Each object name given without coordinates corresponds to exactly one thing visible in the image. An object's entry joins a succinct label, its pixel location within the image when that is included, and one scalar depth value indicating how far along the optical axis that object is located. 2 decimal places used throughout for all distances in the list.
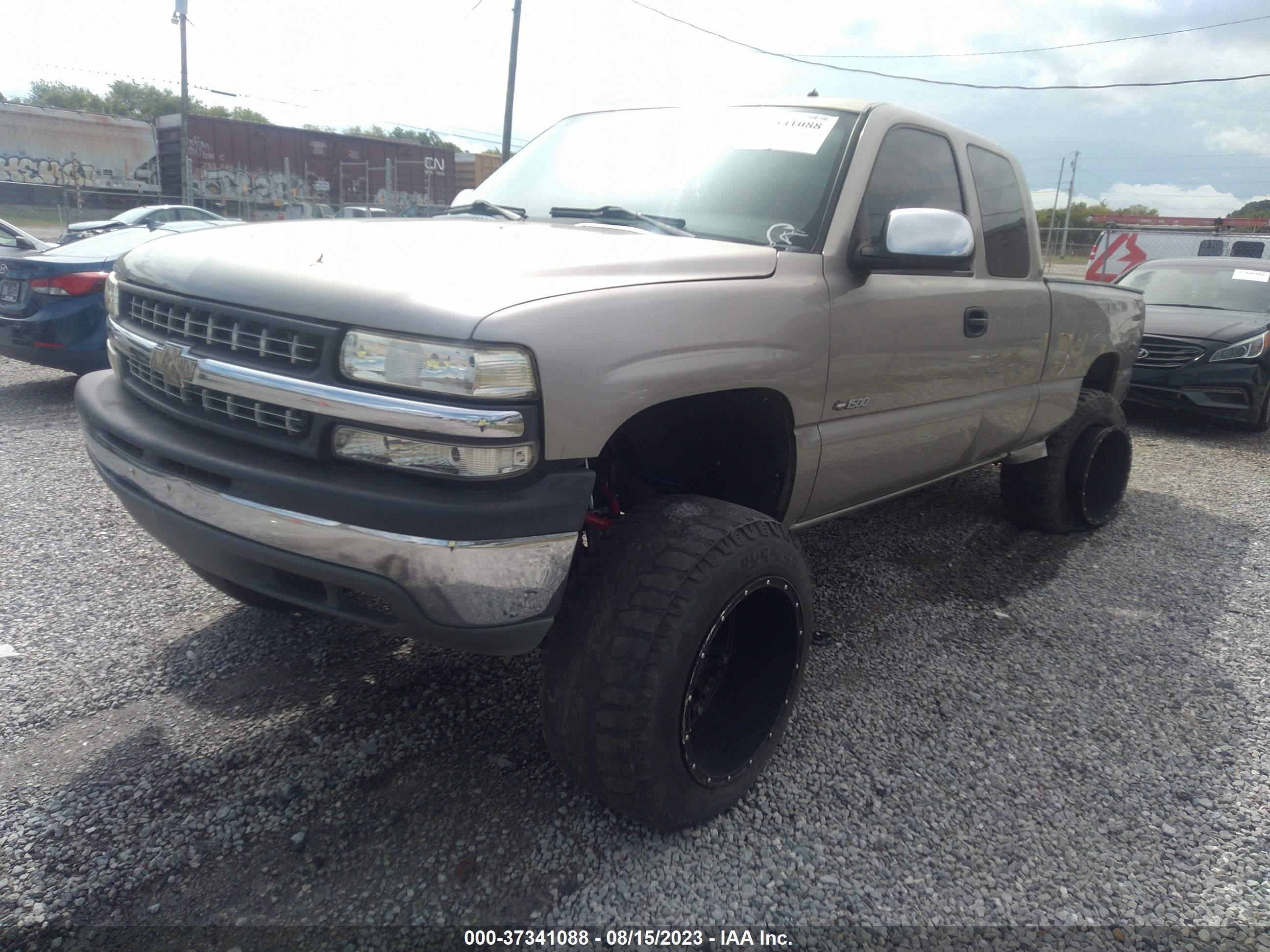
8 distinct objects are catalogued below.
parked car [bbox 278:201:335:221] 24.48
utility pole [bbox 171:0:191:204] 25.12
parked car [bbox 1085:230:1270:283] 16.61
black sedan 7.73
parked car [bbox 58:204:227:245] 15.09
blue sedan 6.33
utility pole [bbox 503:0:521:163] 20.95
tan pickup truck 1.82
